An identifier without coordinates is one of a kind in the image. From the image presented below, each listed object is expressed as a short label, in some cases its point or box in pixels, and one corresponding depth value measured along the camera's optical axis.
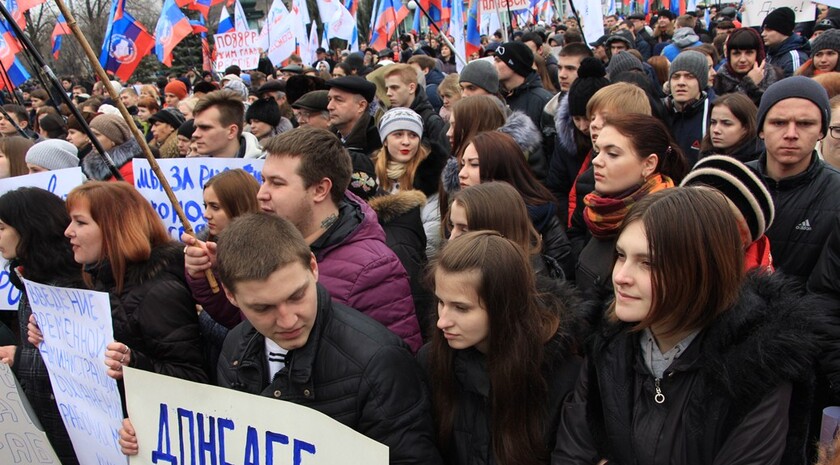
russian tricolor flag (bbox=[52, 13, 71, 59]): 15.68
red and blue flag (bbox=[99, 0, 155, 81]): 11.63
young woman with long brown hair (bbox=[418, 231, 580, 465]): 2.32
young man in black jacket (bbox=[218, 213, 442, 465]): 2.23
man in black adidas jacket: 3.05
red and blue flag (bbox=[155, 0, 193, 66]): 13.07
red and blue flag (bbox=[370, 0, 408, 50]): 14.72
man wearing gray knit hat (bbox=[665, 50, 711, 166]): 5.54
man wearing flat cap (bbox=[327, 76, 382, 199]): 5.43
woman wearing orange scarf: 3.09
